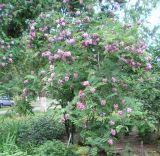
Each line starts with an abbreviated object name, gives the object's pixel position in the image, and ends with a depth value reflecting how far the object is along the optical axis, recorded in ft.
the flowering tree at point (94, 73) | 14.80
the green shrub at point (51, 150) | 16.38
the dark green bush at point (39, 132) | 20.68
